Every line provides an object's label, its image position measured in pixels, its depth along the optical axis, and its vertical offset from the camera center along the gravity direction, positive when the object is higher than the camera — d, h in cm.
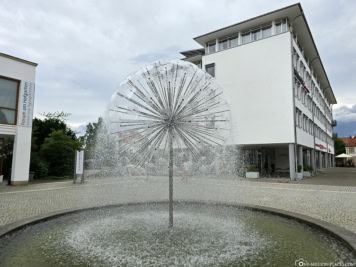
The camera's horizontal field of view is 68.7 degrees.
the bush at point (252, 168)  2573 -87
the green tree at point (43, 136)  2478 +239
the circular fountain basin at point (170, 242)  439 -168
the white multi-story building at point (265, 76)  2475 +862
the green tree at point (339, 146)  8575 +499
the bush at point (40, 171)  2472 -140
